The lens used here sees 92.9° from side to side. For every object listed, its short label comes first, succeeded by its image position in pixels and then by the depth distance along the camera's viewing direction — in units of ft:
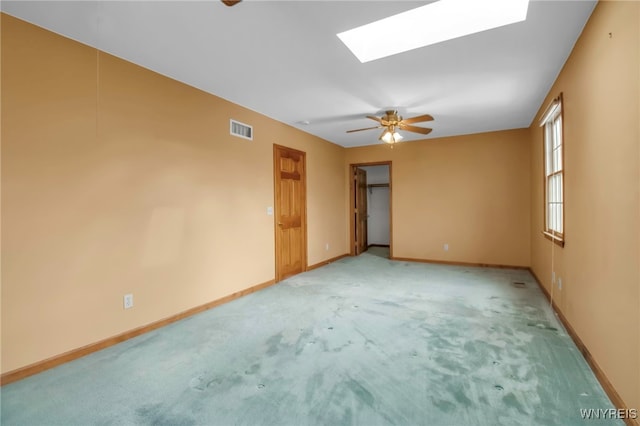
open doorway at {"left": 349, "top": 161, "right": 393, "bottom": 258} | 24.40
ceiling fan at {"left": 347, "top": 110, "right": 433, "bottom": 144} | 13.55
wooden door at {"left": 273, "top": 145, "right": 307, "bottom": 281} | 15.58
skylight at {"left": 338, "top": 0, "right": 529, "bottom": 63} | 7.36
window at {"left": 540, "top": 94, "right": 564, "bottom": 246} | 10.35
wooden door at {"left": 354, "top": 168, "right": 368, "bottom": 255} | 23.34
